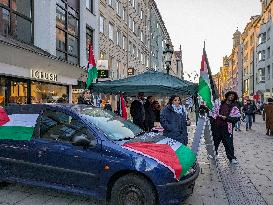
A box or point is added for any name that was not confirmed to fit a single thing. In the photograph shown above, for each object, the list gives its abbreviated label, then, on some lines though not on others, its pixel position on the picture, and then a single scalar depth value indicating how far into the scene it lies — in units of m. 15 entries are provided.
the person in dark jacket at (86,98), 6.65
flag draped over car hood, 3.13
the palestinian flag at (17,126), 3.70
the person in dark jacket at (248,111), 11.91
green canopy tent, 5.67
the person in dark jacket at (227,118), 5.52
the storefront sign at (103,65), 11.48
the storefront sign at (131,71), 17.10
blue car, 3.10
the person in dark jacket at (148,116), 7.08
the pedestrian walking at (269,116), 9.84
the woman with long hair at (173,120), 4.94
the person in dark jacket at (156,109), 7.40
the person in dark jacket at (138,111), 6.80
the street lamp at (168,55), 8.74
